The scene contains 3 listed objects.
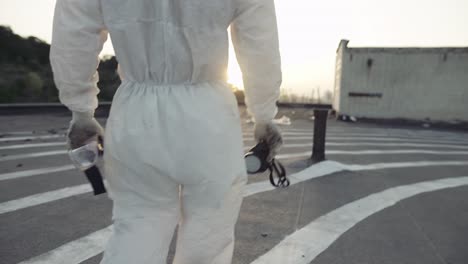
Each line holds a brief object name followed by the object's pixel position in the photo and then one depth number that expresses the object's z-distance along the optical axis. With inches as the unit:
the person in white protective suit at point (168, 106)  62.0
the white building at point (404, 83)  573.0
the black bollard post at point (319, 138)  246.8
